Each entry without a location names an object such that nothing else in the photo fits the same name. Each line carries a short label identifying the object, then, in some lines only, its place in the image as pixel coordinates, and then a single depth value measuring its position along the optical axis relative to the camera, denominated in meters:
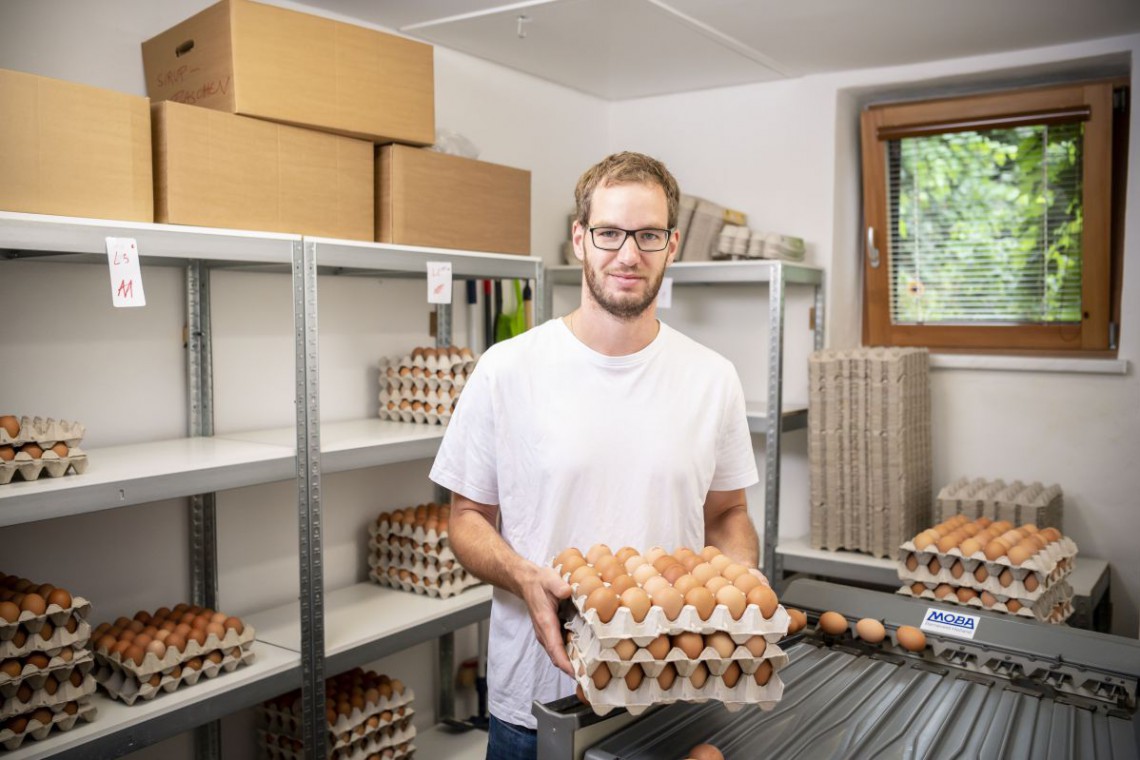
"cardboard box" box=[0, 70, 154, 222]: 1.96
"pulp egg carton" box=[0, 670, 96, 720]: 2.00
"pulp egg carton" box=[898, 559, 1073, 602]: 2.38
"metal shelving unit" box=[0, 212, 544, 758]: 2.07
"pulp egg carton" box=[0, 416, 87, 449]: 2.04
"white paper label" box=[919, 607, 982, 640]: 1.89
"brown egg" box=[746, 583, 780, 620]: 1.36
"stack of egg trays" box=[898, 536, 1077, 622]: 2.37
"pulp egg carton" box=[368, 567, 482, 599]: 3.19
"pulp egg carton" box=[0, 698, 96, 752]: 2.01
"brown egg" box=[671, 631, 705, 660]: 1.34
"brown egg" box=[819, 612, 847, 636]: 1.94
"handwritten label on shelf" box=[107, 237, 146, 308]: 2.10
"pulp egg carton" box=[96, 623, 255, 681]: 2.26
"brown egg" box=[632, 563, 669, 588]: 1.43
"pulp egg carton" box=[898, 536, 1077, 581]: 2.36
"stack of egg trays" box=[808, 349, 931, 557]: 3.48
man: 1.72
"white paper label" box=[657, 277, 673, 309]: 3.74
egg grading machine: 1.40
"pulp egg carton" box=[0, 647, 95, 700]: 2.01
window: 3.71
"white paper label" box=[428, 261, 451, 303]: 2.93
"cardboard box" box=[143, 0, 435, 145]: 2.41
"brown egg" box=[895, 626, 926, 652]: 1.88
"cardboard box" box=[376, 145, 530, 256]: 2.85
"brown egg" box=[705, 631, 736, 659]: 1.34
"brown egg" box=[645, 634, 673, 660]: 1.33
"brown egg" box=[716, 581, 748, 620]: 1.34
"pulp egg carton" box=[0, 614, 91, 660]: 2.01
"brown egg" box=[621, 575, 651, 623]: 1.31
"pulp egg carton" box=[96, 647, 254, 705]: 2.27
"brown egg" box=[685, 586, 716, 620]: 1.34
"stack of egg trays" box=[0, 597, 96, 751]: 2.01
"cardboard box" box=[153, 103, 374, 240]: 2.27
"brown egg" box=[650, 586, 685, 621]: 1.33
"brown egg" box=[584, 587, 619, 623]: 1.31
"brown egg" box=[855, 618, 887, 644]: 1.91
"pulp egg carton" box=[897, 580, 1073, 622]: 2.37
